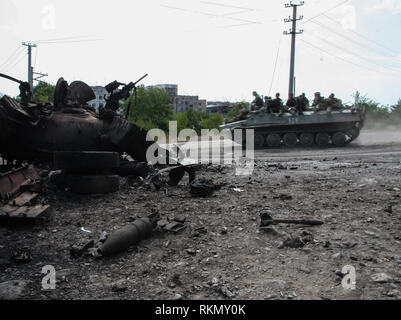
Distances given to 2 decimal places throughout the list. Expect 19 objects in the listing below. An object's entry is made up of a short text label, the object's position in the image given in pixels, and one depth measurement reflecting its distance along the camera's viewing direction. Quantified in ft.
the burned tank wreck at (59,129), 20.59
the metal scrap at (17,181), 16.63
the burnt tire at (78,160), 18.86
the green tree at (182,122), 157.73
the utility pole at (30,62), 111.24
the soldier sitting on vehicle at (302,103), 58.59
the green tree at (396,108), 142.19
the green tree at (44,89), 192.95
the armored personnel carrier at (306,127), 55.67
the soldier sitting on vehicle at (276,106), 59.36
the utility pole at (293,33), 89.48
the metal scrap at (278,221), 13.75
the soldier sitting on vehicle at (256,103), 62.18
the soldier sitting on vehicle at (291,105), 57.88
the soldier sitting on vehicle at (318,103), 57.31
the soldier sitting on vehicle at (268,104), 59.60
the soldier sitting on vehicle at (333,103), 57.00
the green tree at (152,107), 208.13
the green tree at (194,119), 180.51
